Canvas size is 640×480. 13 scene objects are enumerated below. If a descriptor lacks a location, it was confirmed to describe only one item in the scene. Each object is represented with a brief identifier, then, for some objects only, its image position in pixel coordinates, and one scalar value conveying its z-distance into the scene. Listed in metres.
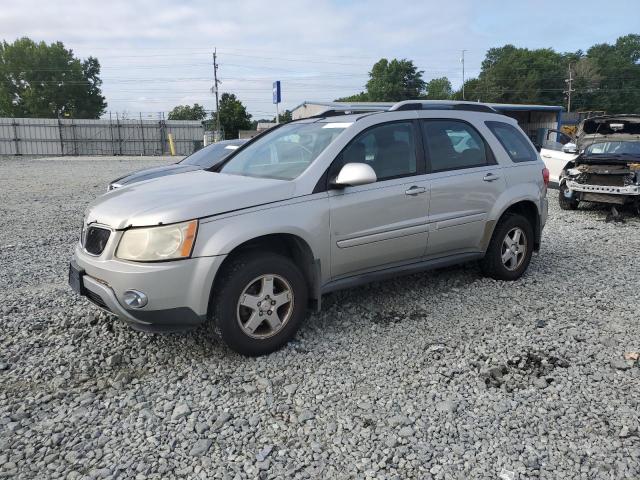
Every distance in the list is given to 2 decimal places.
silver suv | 3.47
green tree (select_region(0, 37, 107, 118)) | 72.81
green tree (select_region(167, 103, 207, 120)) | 98.81
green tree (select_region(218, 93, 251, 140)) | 59.38
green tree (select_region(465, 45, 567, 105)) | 92.44
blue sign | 20.56
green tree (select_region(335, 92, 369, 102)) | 101.56
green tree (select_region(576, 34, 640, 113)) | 94.56
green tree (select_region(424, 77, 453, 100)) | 111.64
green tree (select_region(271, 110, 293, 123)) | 71.36
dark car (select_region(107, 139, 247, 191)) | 8.86
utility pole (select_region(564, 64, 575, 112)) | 84.88
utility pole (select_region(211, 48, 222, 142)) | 51.79
